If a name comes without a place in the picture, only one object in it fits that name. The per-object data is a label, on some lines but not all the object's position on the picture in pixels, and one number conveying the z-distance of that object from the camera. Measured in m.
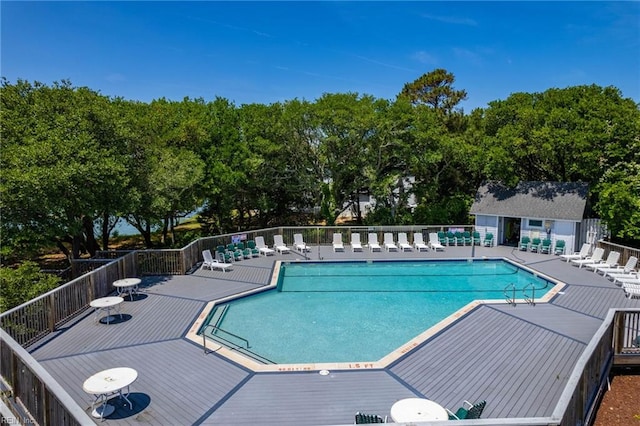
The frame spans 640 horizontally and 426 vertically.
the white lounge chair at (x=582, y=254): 16.70
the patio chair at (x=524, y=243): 19.45
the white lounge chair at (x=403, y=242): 19.95
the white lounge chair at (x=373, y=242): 19.92
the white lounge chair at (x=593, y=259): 15.84
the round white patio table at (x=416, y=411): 5.46
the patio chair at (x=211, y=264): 15.75
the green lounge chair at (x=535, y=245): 19.11
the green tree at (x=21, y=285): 10.38
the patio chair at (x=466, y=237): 20.95
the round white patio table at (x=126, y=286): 11.87
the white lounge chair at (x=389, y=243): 19.95
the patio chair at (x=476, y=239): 21.10
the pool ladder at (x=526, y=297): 11.86
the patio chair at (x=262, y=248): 18.70
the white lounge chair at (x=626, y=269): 14.25
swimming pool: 9.90
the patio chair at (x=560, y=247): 18.28
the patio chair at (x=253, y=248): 18.53
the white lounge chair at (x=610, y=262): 15.14
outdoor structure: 18.36
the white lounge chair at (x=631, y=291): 12.26
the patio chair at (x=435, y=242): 19.89
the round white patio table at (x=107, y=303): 10.15
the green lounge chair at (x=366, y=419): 5.61
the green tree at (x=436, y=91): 32.88
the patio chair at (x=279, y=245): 19.15
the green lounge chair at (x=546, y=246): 18.86
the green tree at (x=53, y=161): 11.16
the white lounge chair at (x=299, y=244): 19.39
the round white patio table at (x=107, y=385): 6.28
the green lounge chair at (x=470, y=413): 5.82
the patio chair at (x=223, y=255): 16.69
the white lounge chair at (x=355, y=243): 19.84
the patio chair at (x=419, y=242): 19.81
